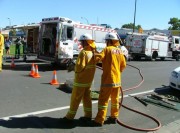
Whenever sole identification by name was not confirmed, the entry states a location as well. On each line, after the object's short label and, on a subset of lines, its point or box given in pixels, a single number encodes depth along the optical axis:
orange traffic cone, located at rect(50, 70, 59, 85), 6.27
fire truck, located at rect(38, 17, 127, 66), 8.84
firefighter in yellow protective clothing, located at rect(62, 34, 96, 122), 3.45
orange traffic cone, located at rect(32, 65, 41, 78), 7.17
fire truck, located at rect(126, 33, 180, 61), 16.15
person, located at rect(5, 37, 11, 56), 14.03
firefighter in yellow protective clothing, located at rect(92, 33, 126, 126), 3.52
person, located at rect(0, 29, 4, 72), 7.66
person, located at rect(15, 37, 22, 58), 12.77
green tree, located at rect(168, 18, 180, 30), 71.34
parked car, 5.90
